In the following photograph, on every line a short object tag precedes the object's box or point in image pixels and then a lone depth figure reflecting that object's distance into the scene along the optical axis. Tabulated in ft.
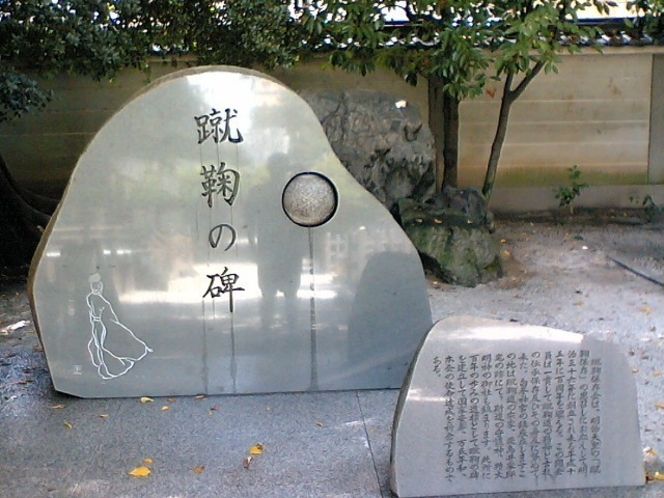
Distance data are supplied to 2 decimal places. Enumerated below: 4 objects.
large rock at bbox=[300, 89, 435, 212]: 28.04
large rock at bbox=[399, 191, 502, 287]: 26.18
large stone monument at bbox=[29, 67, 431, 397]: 16.90
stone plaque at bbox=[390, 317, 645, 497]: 12.85
